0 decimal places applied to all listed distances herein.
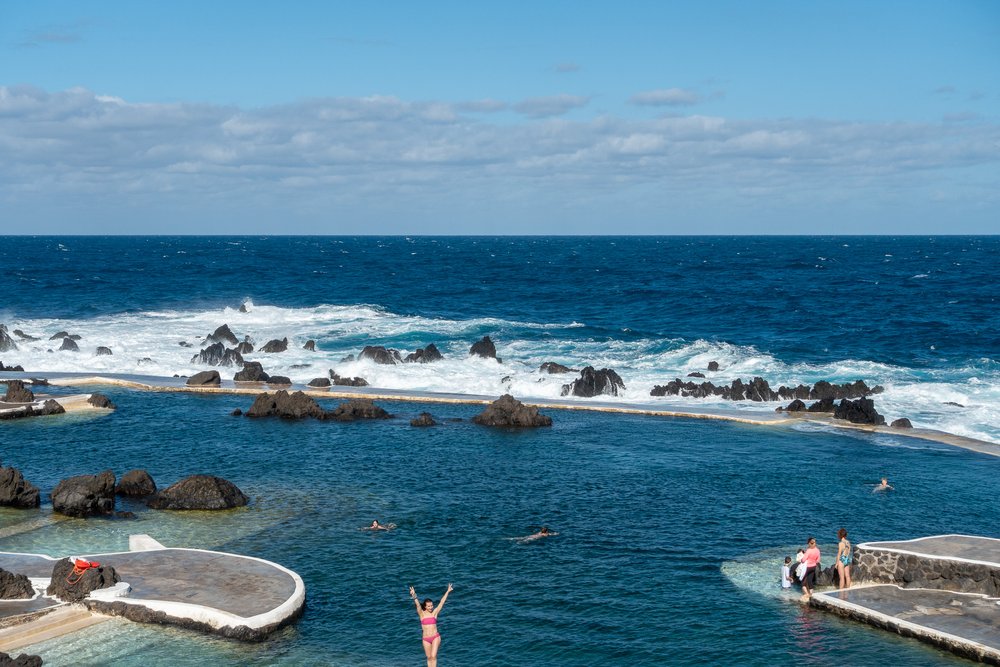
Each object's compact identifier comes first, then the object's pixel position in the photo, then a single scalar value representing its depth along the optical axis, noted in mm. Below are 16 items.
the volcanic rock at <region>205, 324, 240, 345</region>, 82875
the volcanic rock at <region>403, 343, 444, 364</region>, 74375
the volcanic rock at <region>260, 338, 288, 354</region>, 80562
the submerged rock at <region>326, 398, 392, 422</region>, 54094
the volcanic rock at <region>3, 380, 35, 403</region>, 53938
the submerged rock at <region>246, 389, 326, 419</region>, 54375
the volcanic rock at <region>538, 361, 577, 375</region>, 69312
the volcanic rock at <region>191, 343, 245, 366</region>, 73500
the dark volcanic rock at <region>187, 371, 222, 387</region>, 63344
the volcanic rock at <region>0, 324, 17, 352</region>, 79062
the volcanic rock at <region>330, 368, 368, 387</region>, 66631
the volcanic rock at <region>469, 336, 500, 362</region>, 75312
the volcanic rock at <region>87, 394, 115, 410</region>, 55000
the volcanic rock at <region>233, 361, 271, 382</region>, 65688
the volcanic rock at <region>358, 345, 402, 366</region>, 72688
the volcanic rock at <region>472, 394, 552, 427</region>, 52406
